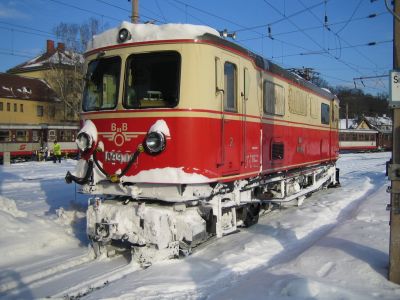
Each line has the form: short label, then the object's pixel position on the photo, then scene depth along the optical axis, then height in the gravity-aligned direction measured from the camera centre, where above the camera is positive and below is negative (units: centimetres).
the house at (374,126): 5837 +241
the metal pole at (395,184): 540 -56
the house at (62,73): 5200 +859
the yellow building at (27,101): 5222 +473
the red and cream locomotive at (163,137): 654 +4
